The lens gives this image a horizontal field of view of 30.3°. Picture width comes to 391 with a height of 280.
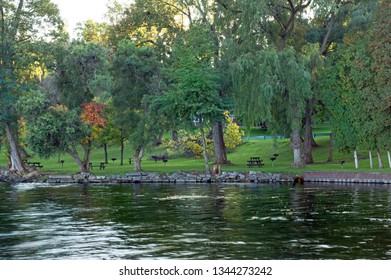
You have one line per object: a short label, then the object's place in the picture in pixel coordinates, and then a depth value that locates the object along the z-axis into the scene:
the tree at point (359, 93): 62.12
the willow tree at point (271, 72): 65.62
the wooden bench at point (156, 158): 91.31
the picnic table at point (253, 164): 71.62
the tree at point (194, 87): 67.62
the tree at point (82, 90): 69.19
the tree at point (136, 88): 70.00
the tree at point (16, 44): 75.44
